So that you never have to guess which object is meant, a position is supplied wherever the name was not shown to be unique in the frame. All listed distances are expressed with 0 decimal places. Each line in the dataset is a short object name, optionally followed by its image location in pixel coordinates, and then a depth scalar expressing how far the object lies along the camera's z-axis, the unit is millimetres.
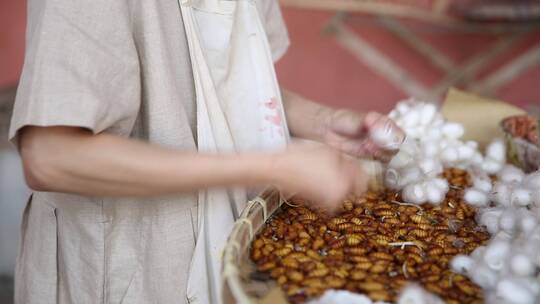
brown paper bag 1682
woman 820
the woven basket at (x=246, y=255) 794
